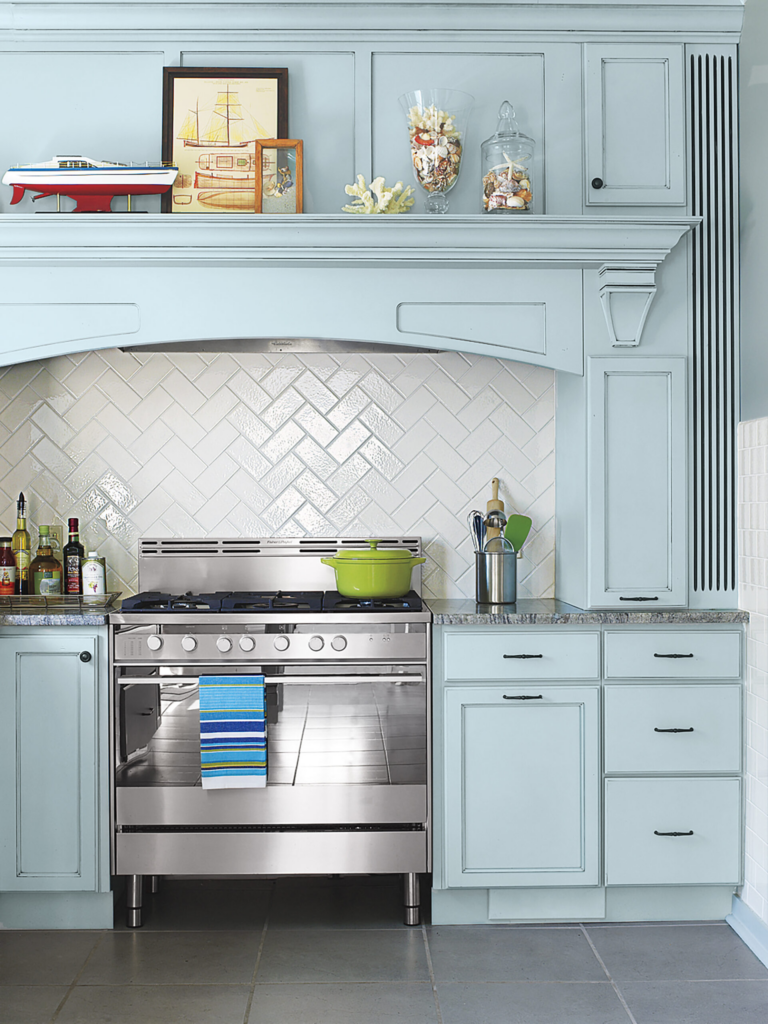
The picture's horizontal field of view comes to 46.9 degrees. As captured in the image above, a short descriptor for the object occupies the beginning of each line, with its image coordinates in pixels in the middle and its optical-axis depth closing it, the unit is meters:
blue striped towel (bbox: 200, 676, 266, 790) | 2.66
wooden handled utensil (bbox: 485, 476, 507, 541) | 3.12
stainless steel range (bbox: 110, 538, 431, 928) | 2.70
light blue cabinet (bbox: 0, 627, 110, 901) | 2.70
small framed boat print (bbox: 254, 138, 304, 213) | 2.79
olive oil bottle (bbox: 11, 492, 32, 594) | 3.12
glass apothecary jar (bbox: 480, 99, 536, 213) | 2.78
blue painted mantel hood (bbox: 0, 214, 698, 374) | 2.70
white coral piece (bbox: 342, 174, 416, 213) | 2.73
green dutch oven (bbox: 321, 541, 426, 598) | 2.88
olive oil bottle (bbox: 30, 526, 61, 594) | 3.09
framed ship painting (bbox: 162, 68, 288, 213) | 2.86
